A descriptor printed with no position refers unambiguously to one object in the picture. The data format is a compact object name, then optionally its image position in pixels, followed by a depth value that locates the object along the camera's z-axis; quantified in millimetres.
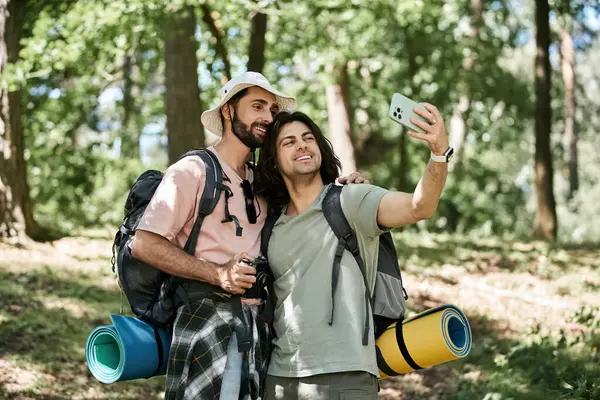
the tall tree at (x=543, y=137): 14766
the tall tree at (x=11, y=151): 10258
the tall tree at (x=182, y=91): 10688
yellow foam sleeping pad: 3564
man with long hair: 3407
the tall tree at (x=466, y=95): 19109
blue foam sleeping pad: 3512
